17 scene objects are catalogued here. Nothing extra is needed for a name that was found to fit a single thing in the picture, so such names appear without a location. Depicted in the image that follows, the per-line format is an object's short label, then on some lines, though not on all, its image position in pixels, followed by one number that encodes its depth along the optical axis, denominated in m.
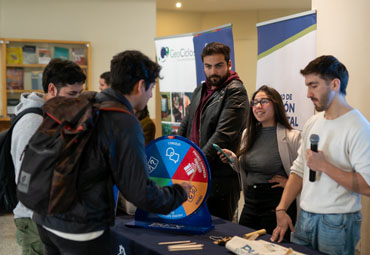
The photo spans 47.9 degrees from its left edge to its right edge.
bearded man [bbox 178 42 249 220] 2.82
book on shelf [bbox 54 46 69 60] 6.37
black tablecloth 1.95
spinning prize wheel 2.25
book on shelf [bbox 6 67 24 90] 6.18
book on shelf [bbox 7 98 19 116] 6.16
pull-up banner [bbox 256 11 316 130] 3.30
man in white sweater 1.86
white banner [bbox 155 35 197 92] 5.04
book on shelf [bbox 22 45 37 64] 6.22
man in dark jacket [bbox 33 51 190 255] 1.49
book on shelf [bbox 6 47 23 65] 6.15
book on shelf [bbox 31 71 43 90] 6.31
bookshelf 6.11
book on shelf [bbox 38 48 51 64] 6.29
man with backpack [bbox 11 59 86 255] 2.10
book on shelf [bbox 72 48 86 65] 6.49
